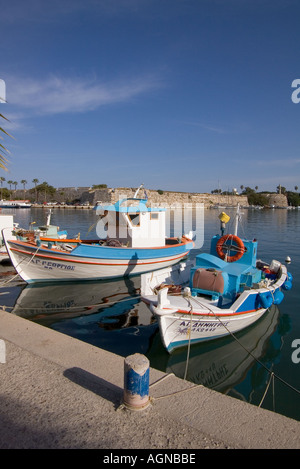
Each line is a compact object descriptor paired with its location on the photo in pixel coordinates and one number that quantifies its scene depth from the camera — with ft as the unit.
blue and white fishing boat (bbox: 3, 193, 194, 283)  45.93
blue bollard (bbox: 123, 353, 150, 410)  12.78
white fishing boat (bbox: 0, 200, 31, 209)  296.92
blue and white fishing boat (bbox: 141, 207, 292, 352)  24.77
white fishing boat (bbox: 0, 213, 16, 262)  60.64
